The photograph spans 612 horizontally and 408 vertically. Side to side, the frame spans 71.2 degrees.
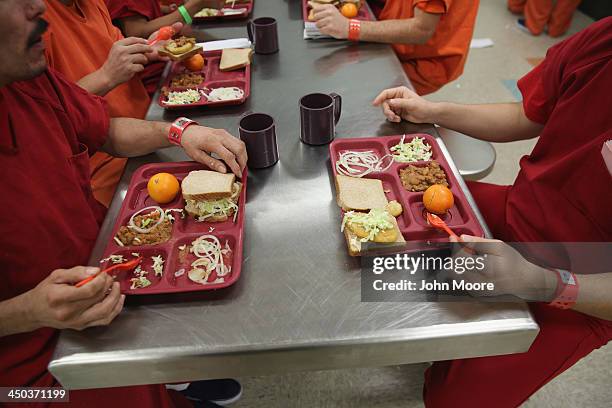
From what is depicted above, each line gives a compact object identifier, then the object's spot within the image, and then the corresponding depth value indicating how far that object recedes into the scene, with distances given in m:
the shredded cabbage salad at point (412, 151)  1.26
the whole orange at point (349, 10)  2.10
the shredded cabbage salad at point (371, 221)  1.01
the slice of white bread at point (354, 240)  1.00
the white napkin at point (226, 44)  1.91
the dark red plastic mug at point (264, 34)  1.87
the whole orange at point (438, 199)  1.07
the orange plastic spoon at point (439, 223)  1.02
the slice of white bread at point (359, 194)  1.10
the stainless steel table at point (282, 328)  0.87
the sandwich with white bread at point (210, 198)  1.12
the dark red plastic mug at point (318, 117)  1.33
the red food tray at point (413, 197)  1.05
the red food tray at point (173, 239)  0.96
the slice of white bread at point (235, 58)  1.75
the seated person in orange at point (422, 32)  1.88
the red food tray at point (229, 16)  2.25
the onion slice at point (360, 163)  1.23
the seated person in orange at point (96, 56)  1.51
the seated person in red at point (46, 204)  0.88
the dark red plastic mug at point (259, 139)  1.27
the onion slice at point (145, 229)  1.08
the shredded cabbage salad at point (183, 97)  1.60
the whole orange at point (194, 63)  1.76
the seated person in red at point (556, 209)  1.05
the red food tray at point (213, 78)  1.59
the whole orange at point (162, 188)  1.16
